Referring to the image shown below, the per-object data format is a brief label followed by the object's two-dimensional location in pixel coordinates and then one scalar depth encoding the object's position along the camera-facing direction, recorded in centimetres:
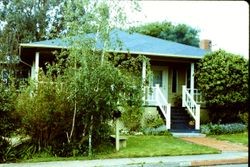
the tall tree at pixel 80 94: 1266
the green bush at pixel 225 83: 2016
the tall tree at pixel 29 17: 3850
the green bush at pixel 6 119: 1222
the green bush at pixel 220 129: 1928
